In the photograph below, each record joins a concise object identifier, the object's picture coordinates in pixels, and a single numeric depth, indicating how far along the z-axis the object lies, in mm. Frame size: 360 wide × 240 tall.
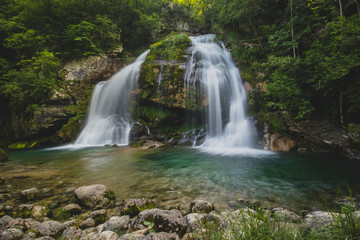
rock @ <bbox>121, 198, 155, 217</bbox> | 3140
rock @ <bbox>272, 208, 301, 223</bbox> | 2578
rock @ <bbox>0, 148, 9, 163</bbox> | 8091
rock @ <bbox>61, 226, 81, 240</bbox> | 2492
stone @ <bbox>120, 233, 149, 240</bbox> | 2154
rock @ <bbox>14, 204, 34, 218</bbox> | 3127
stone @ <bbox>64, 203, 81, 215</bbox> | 3240
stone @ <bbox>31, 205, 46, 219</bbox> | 3121
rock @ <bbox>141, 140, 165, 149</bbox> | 10540
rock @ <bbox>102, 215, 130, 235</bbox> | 2623
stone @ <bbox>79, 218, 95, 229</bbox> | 2768
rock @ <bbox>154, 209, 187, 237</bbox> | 2449
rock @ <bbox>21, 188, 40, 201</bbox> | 3799
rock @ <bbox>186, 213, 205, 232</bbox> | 2485
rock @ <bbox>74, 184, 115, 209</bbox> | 3459
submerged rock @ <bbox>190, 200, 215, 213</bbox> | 3122
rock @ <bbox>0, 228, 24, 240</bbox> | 2311
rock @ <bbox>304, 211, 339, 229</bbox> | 2294
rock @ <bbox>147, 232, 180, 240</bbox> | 2178
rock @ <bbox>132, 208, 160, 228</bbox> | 2732
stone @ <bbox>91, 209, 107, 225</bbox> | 2950
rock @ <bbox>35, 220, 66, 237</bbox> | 2568
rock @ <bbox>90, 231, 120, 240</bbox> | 2203
